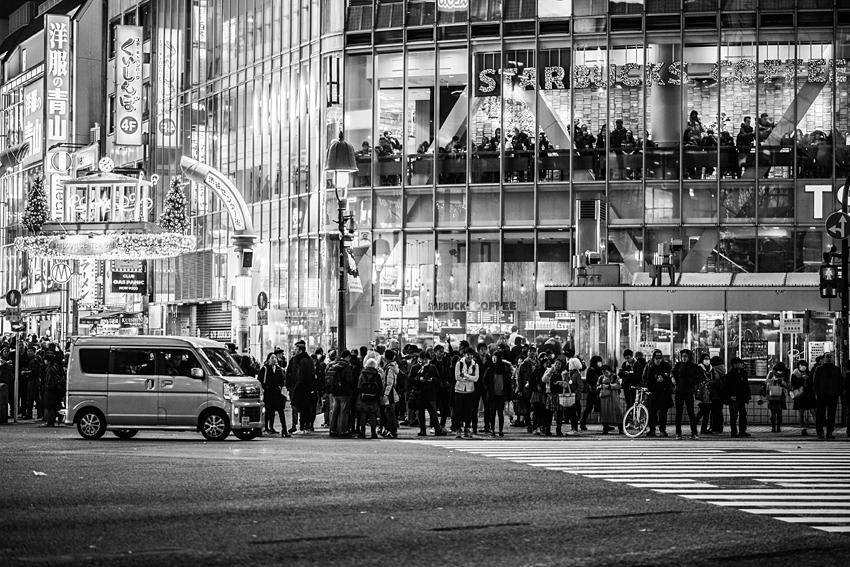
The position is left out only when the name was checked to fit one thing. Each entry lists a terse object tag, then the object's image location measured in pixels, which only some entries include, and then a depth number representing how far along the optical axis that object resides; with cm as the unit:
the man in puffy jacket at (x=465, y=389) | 2720
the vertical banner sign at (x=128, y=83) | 6022
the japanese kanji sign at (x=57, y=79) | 7700
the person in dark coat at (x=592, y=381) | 2888
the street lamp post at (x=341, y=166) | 3162
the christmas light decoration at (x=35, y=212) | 5278
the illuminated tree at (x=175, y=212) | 5353
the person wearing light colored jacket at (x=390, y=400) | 2723
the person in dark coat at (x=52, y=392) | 3156
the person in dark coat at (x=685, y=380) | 2731
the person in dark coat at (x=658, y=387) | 2730
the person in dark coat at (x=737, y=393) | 2738
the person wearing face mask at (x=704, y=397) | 2756
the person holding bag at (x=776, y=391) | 2802
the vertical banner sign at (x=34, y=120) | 8809
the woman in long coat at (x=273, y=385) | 2803
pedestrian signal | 2981
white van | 2520
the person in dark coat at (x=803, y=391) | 2823
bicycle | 2750
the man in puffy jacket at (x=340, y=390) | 2692
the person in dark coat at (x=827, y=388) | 2697
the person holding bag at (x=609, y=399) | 2838
